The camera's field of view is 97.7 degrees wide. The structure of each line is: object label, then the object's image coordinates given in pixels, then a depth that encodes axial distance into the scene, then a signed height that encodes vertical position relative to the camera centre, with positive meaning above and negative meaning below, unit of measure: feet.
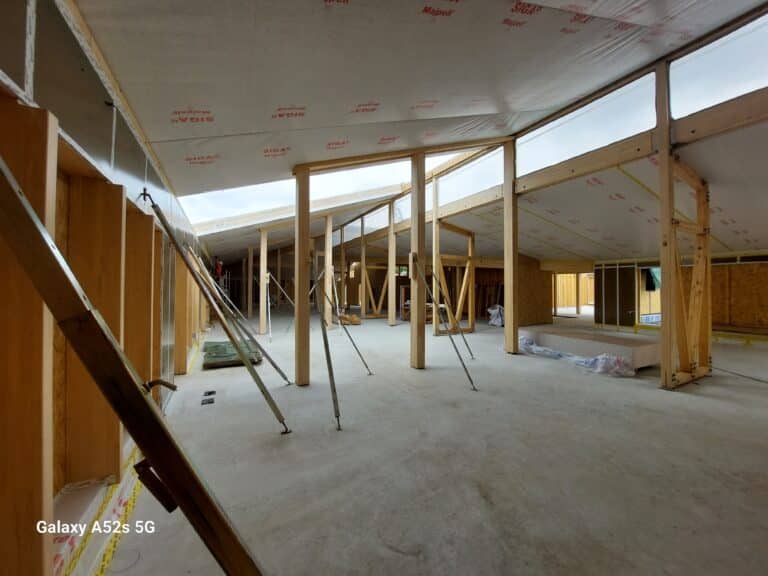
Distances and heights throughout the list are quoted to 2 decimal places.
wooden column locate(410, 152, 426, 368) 13.96 +1.45
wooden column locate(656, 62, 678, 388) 11.46 +2.17
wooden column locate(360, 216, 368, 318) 33.52 +1.60
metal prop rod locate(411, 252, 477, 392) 13.35 +1.00
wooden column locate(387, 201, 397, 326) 28.35 +2.37
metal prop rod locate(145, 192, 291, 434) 7.68 -1.00
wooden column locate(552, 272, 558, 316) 33.71 -0.41
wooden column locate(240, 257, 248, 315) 39.55 +0.21
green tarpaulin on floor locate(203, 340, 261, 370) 14.63 -3.06
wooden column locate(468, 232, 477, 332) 25.25 +0.49
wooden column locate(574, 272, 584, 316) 39.50 -1.15
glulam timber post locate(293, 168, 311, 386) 11.83 +0.34
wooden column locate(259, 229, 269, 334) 22.50 +0.44
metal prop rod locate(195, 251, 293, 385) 10.18 -0.89
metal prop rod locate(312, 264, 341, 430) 8.25 -2.69
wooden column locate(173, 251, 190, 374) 13.56 -1.21
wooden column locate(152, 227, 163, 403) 8.17 -0.51
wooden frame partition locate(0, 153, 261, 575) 2.15 -0.58
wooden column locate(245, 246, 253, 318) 30.78 +0.91
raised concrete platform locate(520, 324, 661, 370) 14.12 -2.50
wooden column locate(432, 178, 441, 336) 22.59 +4.21
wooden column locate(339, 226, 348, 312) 35.58 +3.96
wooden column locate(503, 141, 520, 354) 17.10 +2.12
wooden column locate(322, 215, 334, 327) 26.48 +2.58
